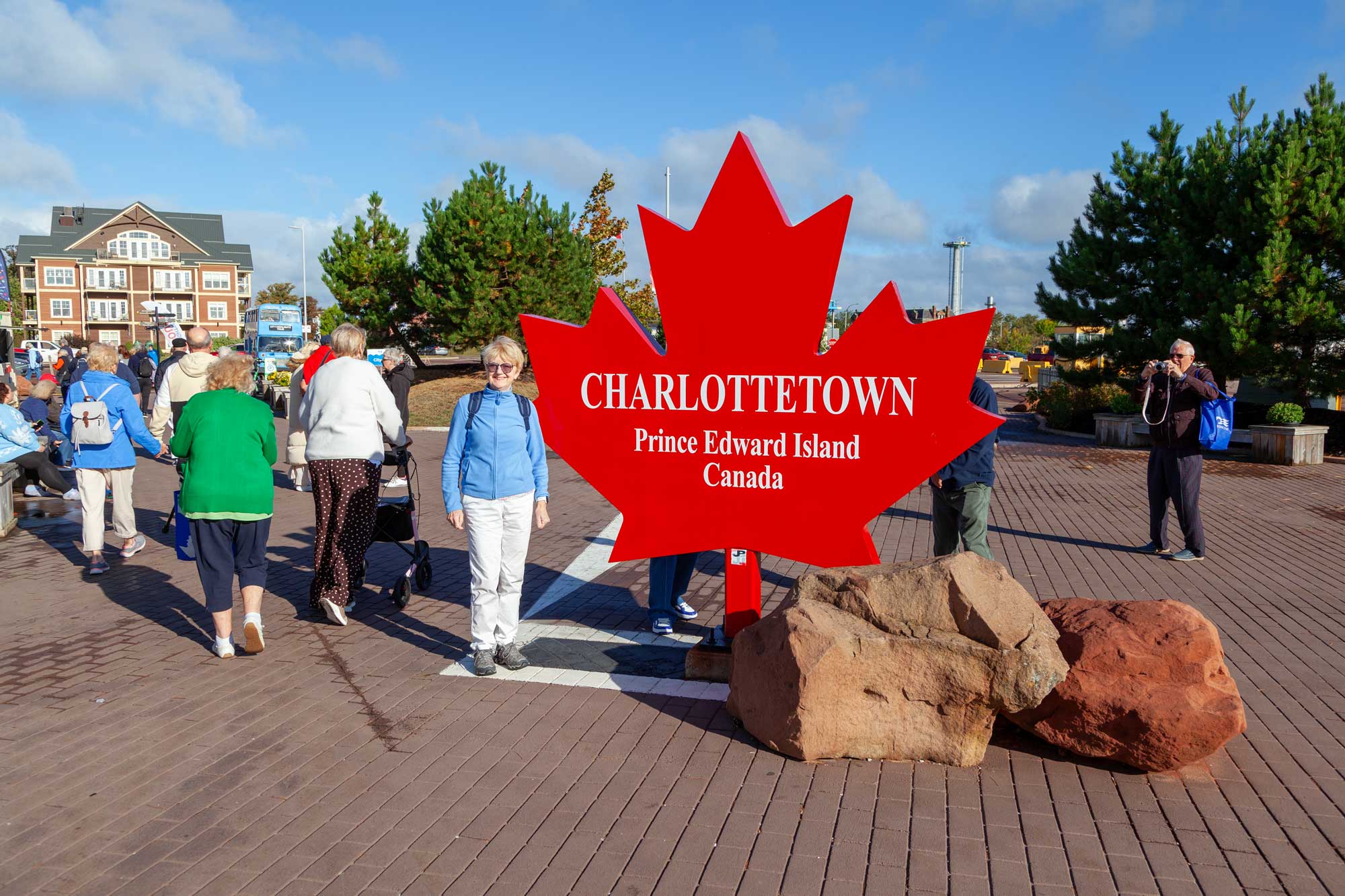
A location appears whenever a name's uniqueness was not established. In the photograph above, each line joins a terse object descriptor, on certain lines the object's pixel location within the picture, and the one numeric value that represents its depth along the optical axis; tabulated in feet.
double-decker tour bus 116.06
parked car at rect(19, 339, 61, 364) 109.40
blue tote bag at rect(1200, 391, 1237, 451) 26.13
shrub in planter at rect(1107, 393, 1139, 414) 61.52
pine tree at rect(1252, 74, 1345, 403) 48.78
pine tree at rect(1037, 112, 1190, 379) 55.47
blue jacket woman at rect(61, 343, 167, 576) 24.85
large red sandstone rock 13.05
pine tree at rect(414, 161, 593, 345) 79.87
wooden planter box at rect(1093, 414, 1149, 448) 59.52
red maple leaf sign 15.34
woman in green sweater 17.79
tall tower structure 224.74
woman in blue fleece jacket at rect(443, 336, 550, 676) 16.79
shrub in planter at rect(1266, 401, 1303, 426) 51.11
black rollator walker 21.75
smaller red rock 12.85
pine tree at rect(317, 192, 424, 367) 88.17
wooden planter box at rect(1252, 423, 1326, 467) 50.14
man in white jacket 23.12
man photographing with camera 26.58
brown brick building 229.86
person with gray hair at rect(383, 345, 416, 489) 31.35
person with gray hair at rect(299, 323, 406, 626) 20.11
